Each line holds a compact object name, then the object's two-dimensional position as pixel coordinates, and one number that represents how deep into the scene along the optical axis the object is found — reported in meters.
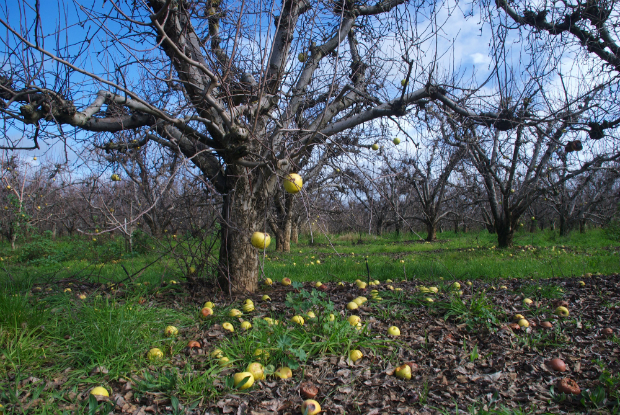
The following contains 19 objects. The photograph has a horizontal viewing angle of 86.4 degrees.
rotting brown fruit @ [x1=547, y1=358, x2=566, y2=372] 1.99
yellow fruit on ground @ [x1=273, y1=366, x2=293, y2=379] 1.91
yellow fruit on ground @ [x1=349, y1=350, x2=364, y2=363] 2.09
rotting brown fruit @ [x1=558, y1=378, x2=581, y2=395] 1.75
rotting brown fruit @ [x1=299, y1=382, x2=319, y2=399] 1.73
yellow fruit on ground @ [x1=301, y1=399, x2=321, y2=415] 1.59
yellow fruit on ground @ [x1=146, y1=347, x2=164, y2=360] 2.04
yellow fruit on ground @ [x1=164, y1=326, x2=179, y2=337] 2.34
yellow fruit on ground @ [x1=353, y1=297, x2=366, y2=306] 3.01
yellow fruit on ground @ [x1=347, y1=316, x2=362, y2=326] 2.46
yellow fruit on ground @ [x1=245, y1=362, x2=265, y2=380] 1.87
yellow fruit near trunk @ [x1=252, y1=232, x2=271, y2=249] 2.76
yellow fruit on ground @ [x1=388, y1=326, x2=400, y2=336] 2.41
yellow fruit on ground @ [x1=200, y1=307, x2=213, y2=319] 2.71
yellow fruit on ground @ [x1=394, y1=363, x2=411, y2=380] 1.95
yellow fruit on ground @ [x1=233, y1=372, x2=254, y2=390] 1.78
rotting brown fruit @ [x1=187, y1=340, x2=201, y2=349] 2.22
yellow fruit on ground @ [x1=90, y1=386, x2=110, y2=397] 1.68
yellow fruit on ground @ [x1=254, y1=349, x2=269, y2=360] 2.03
